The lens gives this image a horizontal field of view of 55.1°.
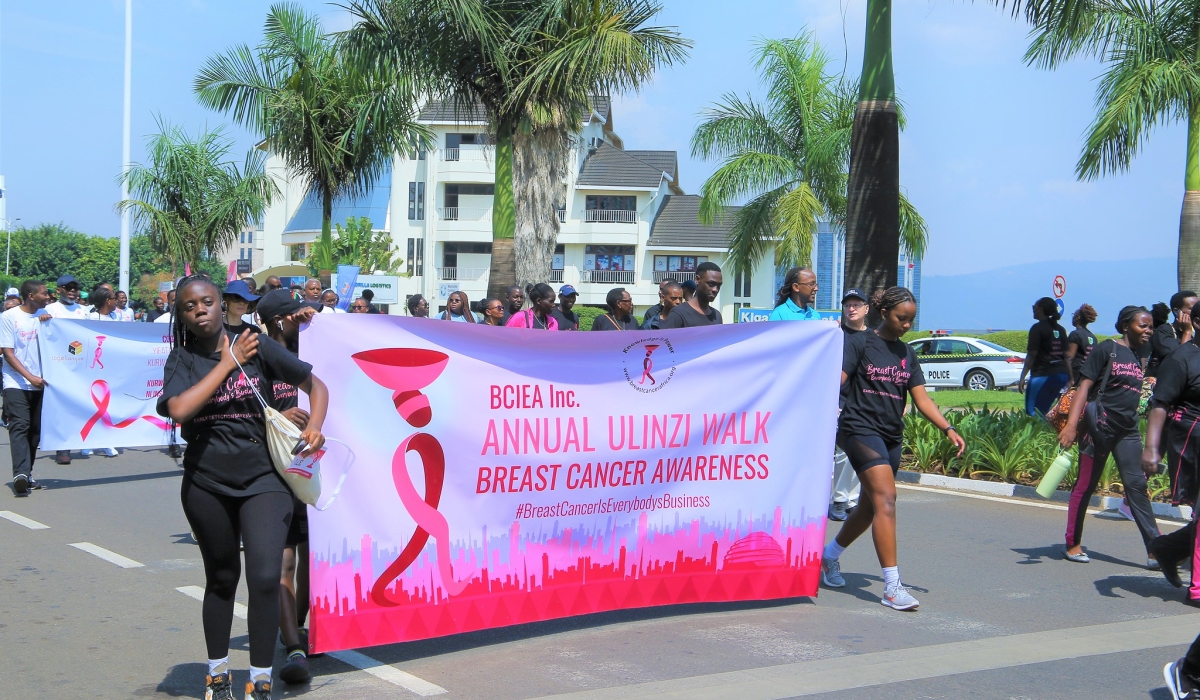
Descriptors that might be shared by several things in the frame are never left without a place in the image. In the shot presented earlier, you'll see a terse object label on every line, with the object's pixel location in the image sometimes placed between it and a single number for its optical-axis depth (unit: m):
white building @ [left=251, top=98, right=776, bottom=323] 58.59
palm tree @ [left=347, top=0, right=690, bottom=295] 14.59
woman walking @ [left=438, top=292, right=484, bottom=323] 14.37
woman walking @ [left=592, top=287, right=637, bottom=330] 11.14
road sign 24.19
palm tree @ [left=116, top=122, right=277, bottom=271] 26.80
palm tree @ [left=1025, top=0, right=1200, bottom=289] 15.50
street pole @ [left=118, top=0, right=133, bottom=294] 28.91
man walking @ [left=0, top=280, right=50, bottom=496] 10.46
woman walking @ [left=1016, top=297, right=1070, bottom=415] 13.12
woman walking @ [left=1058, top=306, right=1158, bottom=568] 7.62
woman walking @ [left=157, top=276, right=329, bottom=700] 4.39
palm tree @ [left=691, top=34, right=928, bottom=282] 27.70
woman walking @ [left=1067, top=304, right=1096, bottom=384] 11.40
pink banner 5.16
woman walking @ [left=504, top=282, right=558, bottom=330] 11.18
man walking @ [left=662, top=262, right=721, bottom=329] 9.16
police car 29.38
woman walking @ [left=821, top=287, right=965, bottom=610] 6.32
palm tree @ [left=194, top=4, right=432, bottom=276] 19.70
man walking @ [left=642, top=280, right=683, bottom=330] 10.29
